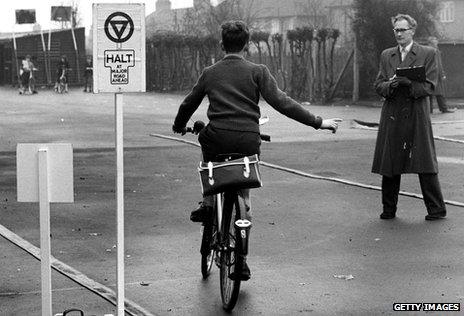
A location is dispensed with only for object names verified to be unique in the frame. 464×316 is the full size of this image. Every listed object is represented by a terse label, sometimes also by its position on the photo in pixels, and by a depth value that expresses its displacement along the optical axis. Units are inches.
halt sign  266.8
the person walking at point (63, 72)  1900.8
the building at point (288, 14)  3082.2
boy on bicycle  293.7
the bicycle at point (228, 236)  281.6
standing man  431.2
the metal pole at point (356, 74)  1379.7
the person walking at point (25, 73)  1904.5
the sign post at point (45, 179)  248.1
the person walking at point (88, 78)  1966.0
